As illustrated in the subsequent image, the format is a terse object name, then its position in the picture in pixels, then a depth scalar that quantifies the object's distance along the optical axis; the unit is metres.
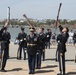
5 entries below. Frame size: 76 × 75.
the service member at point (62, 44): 13.46
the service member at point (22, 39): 18.75
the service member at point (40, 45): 15.48
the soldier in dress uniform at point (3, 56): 14.68
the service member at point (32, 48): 13.91
